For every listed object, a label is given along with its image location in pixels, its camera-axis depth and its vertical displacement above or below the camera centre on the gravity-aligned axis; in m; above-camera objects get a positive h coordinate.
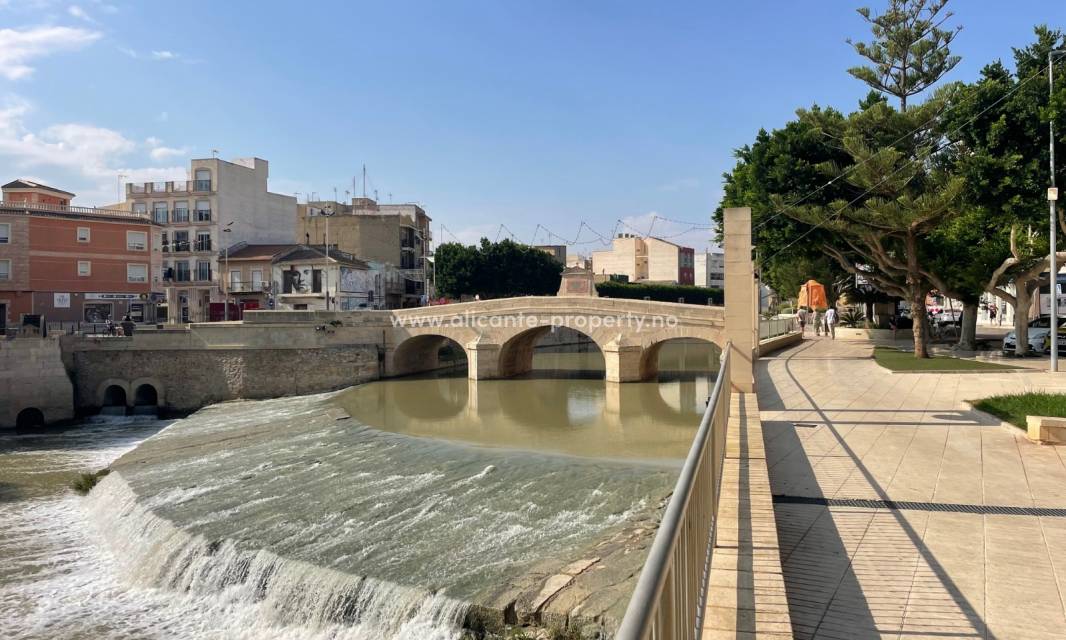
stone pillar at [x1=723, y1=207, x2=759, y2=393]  11.17 +0.44
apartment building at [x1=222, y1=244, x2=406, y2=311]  42.06 +2.96
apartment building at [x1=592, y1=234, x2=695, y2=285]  87.69 +7.98
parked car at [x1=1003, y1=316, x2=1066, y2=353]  21.72 -0.68
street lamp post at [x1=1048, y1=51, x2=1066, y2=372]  15.30 +2.26
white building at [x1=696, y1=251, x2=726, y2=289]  92.81 +7.22
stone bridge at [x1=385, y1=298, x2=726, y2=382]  25.89 -0.20
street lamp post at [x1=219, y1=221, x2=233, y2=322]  41.63 +3.03
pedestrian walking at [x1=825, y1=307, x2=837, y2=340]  30.66 -0.01
